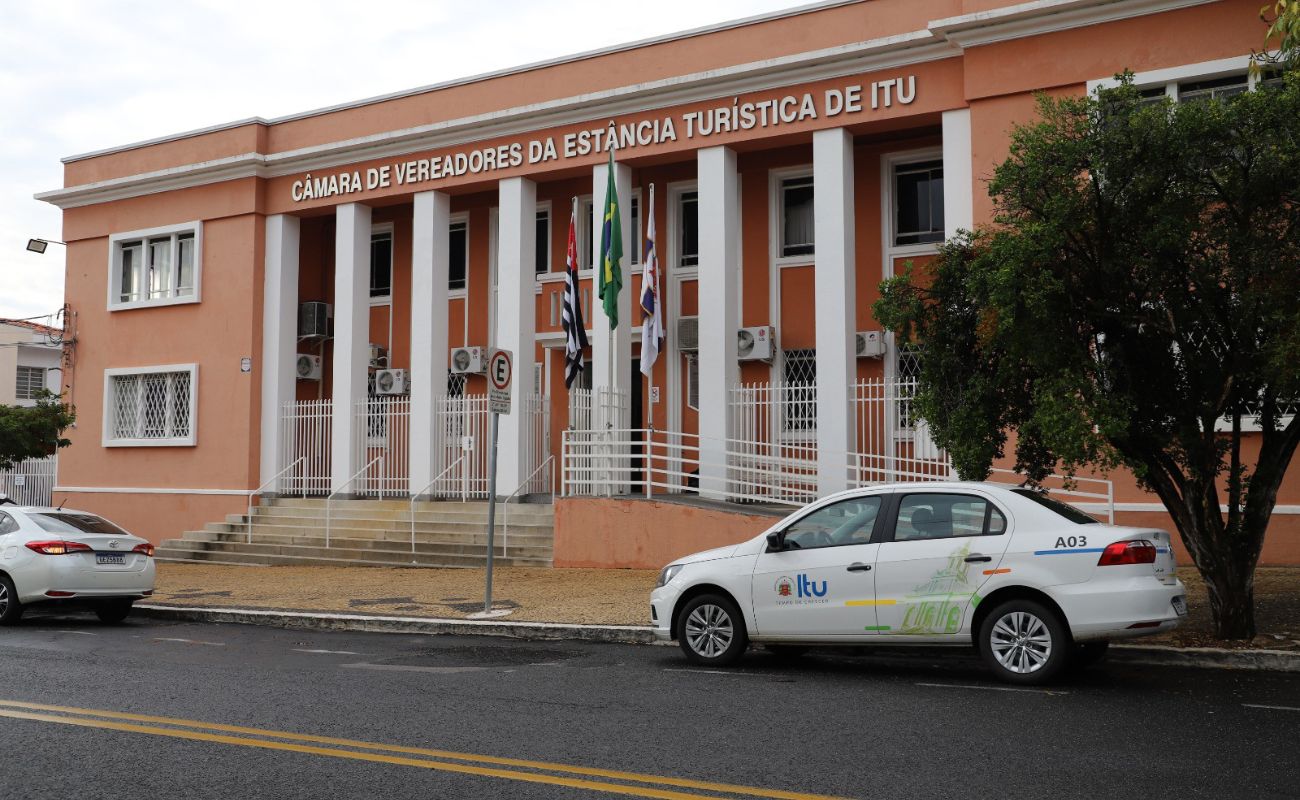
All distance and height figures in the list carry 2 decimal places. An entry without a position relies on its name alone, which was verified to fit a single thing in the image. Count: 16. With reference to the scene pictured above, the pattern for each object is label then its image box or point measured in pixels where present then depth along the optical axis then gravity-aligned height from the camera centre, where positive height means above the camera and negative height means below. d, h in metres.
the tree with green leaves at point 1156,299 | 8.98 +1.45
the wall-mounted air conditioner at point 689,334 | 20.25 +2.57
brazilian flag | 17.89 +3.39
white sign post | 12.37 +1.03
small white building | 46.03 +4.88
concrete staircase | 18.22 -0.83
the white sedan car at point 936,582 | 8.12 -0.70
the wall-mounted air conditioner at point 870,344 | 18.72 +2.22
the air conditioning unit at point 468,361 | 22.27 +2.34
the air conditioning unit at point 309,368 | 23.88 +2.38
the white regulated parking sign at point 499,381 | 12.36 +1.10
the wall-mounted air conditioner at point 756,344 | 19.27 +2.30
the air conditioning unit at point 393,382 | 23.19 +2.03
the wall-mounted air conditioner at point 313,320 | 23.62 +3.29
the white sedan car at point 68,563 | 12.80 -0.83
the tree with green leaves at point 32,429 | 19.80 +0.98
